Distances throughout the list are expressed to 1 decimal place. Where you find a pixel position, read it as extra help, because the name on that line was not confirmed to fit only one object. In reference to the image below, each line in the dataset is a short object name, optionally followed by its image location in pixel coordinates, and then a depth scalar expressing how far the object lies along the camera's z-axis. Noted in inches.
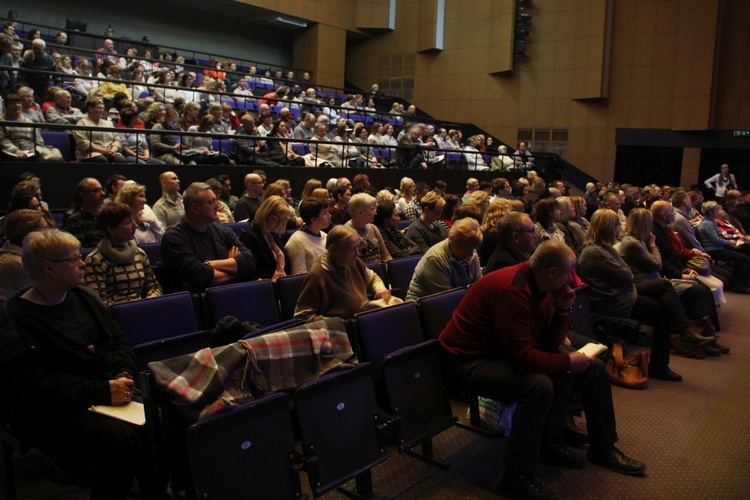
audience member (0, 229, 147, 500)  81.3
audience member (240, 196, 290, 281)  153.1
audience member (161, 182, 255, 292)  136.3
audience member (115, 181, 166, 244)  154.0
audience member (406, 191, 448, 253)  191.3
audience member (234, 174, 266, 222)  235.5
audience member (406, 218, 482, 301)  137.0
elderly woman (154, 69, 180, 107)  351.3
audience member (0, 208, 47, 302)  113.7
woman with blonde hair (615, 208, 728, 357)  170.1
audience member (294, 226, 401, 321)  118.4
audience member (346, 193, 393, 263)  169.9
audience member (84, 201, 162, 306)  122.5
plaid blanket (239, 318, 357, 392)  86.9
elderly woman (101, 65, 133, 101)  342.0
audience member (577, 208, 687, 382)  158.9
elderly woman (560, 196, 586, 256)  216.2
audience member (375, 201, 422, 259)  192.9
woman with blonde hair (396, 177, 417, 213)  273.9
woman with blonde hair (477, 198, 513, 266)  185.0
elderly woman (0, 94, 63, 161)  212.7
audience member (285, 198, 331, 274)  155.0
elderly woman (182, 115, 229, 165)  271.1
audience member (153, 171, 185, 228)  197.6
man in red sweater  101.3
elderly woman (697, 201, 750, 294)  275.9
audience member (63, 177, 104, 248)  160.2
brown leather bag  154.9
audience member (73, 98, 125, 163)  233.3
